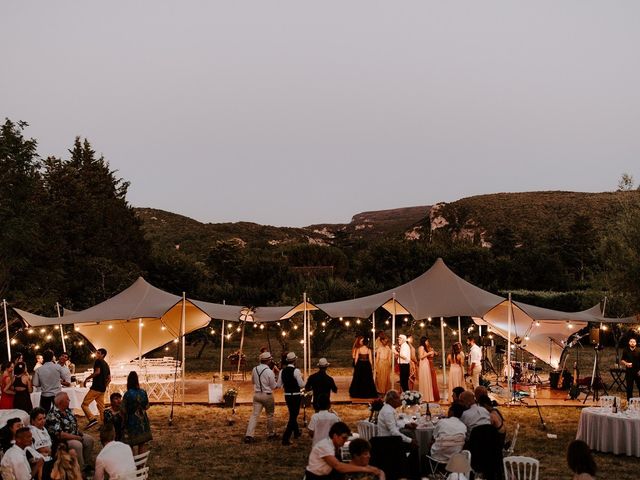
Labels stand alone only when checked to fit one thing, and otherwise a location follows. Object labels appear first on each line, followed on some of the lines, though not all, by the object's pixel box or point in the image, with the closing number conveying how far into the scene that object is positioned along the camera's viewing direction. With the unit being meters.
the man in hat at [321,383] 10.59
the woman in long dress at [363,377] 15.86
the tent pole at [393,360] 15.53
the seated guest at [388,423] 7.70
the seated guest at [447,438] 7.80
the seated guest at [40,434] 7.27
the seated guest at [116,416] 8.55
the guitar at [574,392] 15.65
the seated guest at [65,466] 6.21
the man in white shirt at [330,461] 6.21
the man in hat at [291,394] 11.08
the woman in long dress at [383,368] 16.42
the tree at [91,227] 32.78
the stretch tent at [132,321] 15.20
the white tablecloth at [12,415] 9.25
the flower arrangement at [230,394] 14.86
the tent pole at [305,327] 17.15
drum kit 17.92
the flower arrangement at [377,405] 8.66
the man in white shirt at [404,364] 15.95
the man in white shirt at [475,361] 16.47
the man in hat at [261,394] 11.40
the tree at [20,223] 25.31
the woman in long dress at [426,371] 15.27
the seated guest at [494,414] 8.17
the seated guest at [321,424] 8.57
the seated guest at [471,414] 8.10
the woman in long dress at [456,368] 15.07
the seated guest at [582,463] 5.23
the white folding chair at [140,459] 7.10
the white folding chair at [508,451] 8.57
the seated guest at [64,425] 8.35
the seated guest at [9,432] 7.12
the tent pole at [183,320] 14.49
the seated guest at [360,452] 6.15
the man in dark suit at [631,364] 14.32
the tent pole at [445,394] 16.01
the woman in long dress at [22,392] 10.87
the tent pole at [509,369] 14.44
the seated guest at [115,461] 6.54
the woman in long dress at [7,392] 10.88
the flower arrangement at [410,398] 9.73
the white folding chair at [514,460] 6.79
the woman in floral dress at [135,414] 8.69
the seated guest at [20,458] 6.36
